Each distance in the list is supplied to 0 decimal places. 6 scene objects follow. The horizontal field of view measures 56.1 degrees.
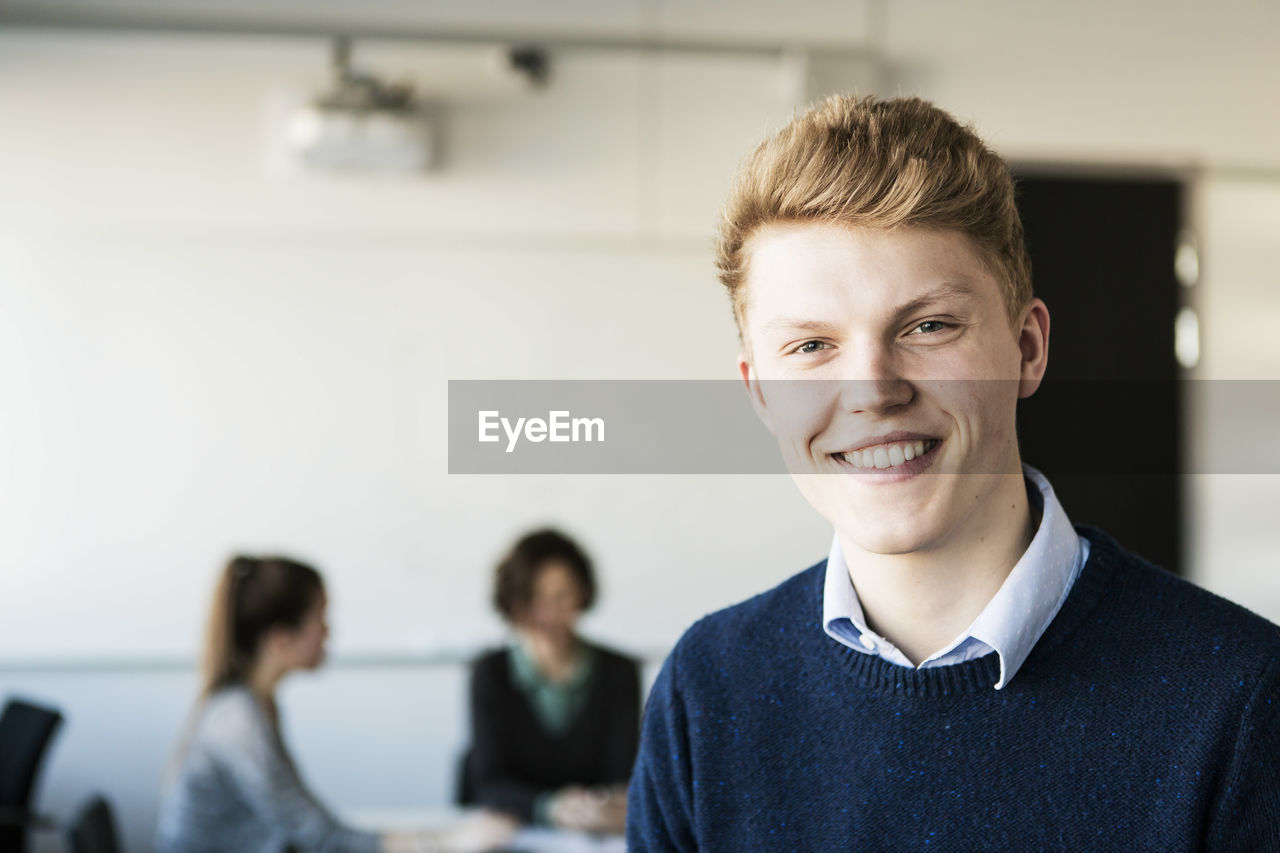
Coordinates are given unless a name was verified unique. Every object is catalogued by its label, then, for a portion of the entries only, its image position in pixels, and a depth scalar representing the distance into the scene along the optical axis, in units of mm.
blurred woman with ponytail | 2828
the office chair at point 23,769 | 3389
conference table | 2777
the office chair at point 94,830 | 2473
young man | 903
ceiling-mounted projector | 3953
